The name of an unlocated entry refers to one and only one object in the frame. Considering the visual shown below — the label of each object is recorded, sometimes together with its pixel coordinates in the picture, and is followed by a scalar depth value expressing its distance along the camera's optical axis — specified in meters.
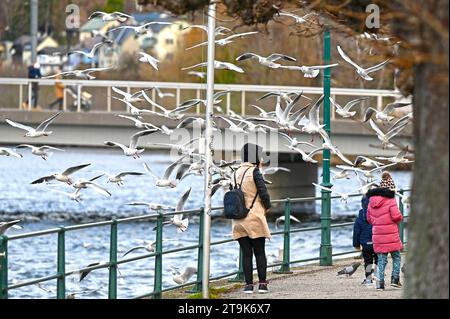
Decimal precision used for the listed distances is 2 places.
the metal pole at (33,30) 49.56
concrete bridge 37.56
